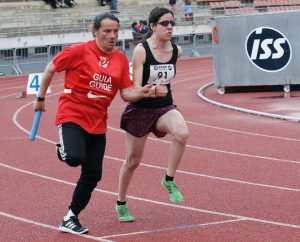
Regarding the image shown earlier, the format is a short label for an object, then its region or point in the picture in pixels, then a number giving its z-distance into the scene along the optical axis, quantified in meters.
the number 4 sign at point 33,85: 30.50
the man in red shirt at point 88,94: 10.42
